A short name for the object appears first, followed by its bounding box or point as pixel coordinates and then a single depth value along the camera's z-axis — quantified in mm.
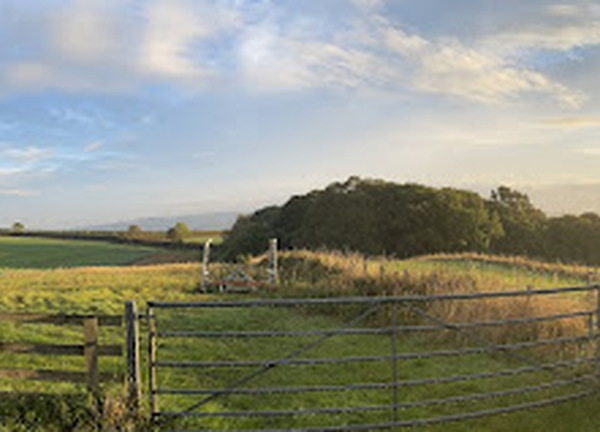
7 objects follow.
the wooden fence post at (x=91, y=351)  8484
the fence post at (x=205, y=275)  27572
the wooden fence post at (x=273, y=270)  27375
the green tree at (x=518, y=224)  64062
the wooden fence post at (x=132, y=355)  8336
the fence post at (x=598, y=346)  10380
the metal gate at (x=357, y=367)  8750
